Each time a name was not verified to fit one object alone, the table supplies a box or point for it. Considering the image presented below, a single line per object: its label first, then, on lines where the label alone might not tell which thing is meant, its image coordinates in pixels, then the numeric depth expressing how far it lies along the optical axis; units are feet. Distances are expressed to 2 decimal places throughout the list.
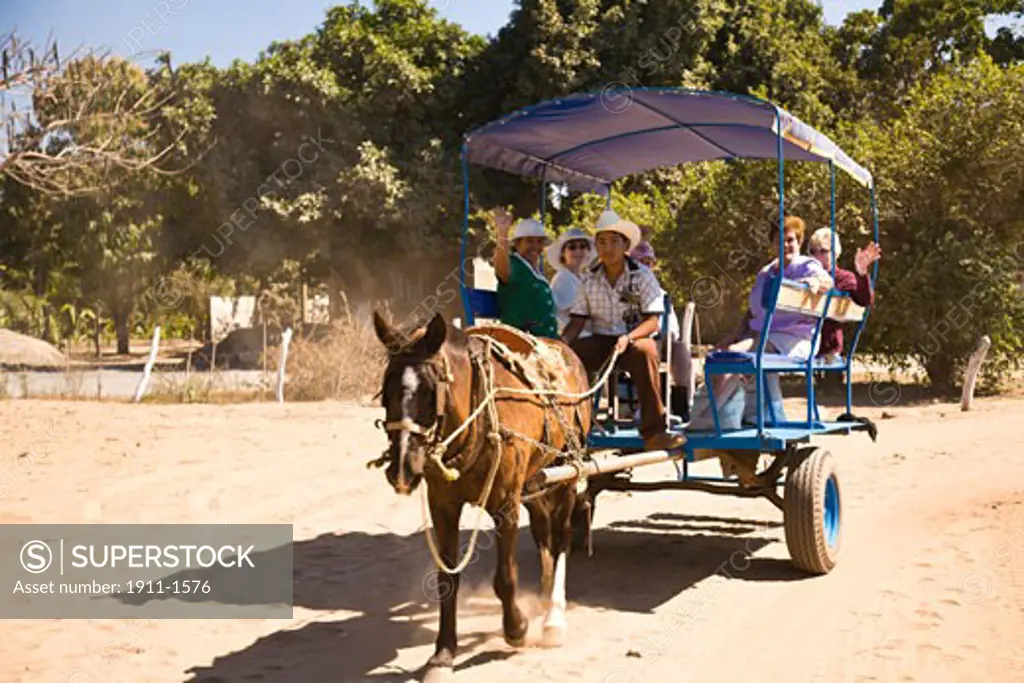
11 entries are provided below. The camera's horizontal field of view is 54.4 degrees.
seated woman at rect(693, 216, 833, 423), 24.71
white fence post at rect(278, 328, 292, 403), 55.01
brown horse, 14.76
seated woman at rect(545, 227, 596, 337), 24.41
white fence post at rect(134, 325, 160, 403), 54.13
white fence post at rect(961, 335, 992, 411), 54.75
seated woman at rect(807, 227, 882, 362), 26.81
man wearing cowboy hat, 22.18
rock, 85.95
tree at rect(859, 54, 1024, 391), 56.90
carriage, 22.40
